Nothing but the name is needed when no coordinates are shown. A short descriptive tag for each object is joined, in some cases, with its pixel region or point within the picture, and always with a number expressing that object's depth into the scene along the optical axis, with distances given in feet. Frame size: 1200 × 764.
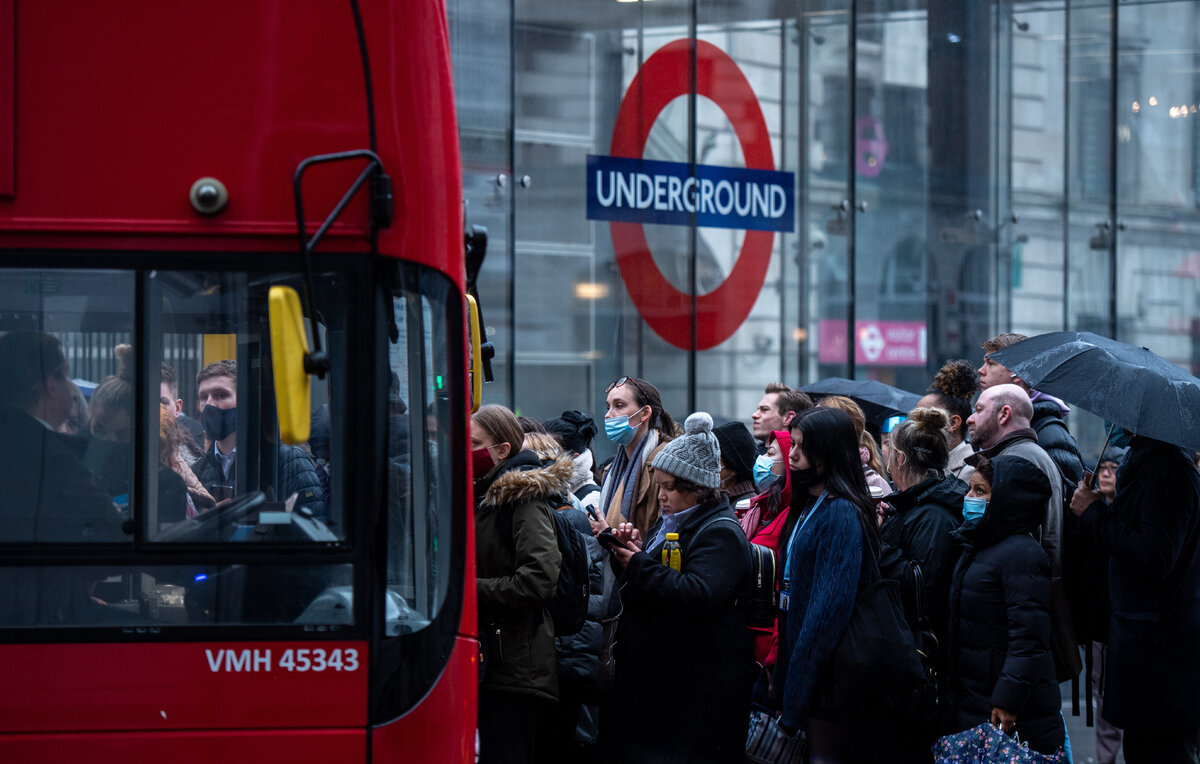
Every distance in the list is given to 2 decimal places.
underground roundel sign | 75.46
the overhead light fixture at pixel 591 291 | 74.23
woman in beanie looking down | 30.71
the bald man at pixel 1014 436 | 35.99
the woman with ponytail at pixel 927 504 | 34.60
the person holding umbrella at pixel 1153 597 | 34.09
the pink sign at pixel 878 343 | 86.99
